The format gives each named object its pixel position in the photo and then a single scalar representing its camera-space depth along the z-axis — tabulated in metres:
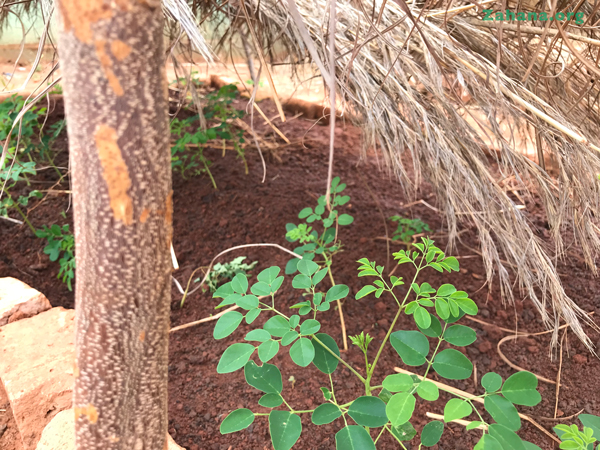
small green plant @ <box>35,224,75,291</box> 0.72
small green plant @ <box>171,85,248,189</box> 0.80
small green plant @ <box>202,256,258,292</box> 0.66
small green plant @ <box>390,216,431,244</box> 0.68
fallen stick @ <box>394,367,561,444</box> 0.47
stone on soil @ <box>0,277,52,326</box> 0.59
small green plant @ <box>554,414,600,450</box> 0.30
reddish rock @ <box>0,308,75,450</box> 0.49
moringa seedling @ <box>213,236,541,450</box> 0.31
